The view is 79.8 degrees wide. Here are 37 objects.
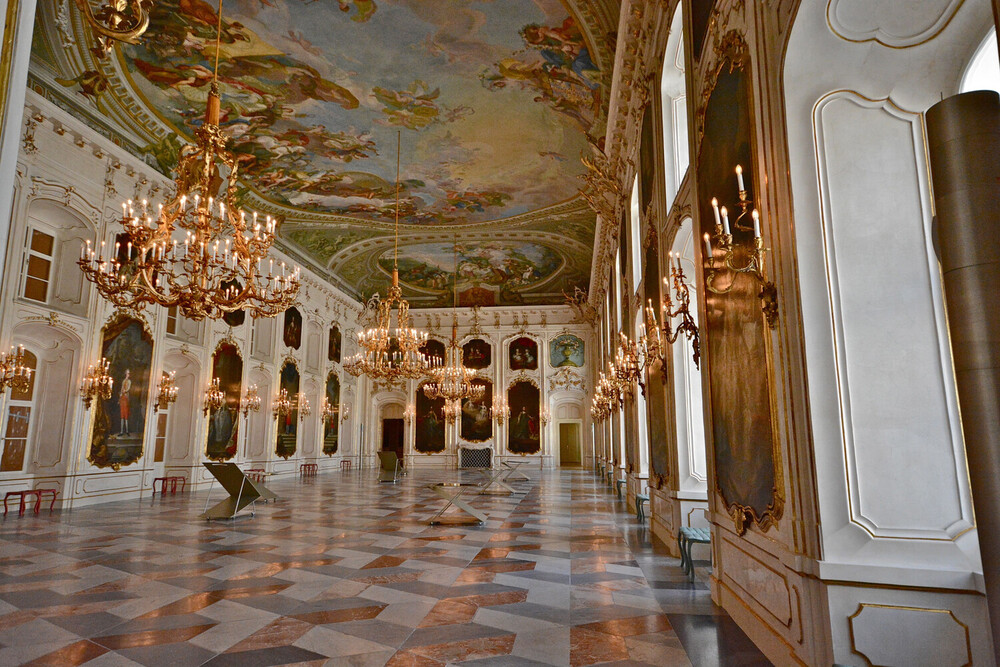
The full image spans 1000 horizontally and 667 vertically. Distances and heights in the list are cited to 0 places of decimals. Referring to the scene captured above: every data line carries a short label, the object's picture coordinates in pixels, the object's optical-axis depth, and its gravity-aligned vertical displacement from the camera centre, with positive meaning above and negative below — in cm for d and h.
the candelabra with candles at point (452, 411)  2243 +90
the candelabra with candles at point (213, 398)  1487 +93
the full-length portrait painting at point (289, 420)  1891 +47
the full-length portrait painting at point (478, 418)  2600 +70
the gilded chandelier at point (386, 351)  1248 +183
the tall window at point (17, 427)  1026 +16
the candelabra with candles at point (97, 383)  1118 +100
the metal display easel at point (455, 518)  869 -123
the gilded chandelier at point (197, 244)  616 +201
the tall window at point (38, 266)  1052 +303
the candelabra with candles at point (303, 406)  1995 +96
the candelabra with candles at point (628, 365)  844 +102
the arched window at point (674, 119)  705 +379
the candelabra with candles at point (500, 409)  2489 +102
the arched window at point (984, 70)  288 +178
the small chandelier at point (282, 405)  1852 +93
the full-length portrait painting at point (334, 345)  2312 +351
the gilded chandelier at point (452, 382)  1756 +154
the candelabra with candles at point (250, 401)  1645 +93
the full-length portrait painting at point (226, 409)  1534 +68
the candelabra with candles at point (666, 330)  511 +108
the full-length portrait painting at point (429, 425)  2625 +41
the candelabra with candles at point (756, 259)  329 +98
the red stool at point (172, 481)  1336 -104
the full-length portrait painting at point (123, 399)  1170 +75
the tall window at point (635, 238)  1025 +342
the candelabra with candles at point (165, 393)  1303 +93
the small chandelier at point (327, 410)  2211 +91
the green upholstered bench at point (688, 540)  539 -95
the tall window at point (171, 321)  1397 +267
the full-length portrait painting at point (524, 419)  2562 +64
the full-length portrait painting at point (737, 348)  364 +58
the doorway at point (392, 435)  2789 -2
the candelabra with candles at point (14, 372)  927 +102
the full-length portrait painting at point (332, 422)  2239 +49
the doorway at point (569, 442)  2783 -38
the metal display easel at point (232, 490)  931 -86
